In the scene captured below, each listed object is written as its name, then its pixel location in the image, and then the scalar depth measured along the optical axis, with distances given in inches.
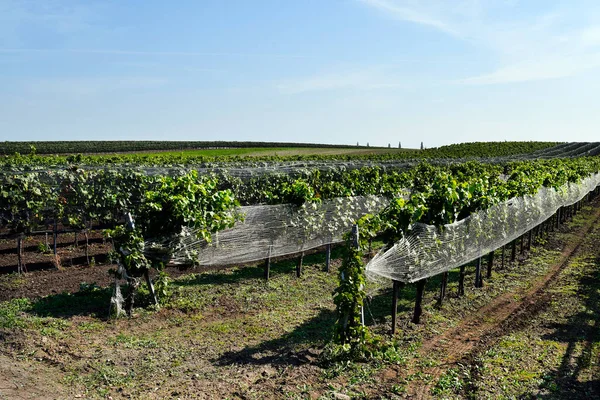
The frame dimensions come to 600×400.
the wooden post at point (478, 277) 477.5
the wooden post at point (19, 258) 489.6
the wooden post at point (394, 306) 347.6
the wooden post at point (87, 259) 538.2
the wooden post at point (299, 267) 506.0
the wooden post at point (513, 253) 597.9
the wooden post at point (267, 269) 485.7
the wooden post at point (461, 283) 446.6
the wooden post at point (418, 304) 370.9
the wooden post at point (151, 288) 382.2
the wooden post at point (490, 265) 518.9
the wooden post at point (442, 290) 422.3
